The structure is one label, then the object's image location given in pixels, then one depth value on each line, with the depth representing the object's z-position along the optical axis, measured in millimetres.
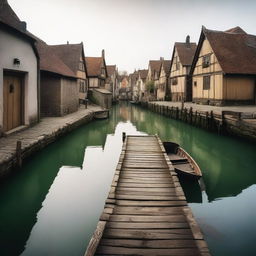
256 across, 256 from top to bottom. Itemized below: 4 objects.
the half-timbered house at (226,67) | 25344
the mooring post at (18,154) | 9039
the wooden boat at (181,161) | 8308
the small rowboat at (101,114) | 27666
